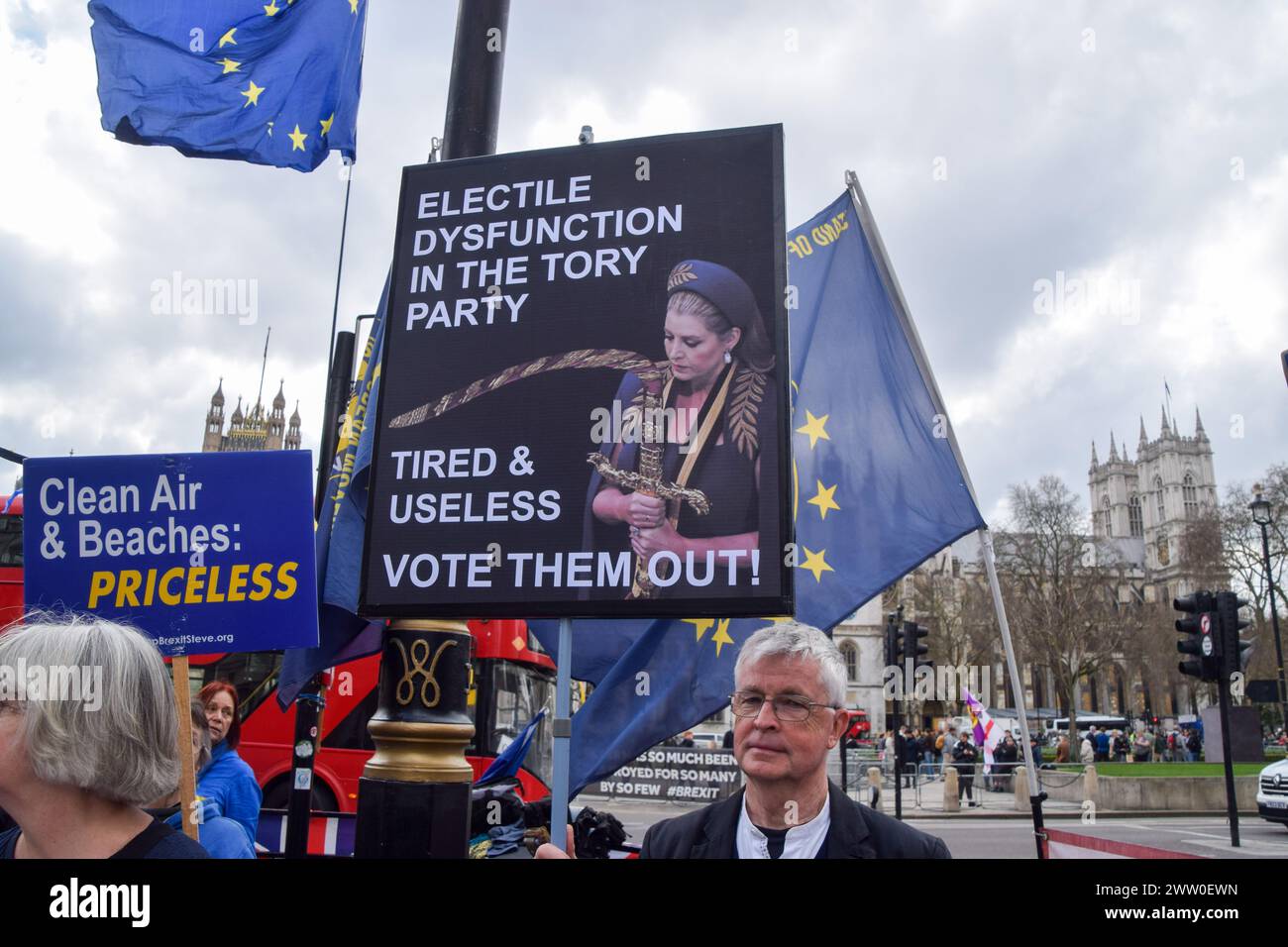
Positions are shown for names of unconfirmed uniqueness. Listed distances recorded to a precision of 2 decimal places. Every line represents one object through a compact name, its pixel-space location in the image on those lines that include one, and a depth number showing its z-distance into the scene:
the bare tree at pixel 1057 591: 48.25
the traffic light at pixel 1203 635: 12.17
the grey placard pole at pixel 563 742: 2.91
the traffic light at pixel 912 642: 16.88
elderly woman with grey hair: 1.89
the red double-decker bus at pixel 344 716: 11.80
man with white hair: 2.30
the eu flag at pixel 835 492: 3.92
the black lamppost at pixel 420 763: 3.38
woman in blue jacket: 3.66
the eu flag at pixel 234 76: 5.74
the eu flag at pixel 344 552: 4.09
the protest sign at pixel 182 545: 3.47
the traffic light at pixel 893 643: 18.33
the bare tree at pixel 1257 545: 51.28
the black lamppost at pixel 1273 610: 25.76
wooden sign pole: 2.82
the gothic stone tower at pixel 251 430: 76.31
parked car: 15.25
